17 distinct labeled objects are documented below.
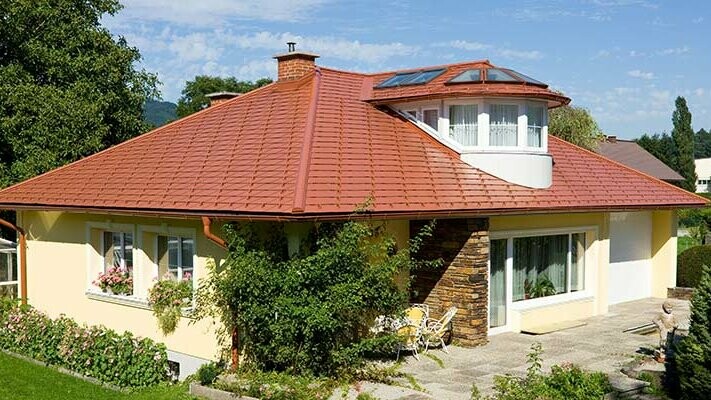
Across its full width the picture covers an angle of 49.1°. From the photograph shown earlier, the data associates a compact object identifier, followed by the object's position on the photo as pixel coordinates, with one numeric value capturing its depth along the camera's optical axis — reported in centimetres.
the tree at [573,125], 3806
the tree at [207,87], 6128
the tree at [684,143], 8006
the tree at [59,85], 2328
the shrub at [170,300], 1349
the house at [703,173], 11350
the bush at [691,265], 2230
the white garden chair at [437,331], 1339
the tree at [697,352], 954
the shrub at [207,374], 1156
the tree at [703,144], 16650
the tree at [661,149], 8231
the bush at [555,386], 1025
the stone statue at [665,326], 1208
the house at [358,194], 1307
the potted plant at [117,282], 1481
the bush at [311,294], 1095
